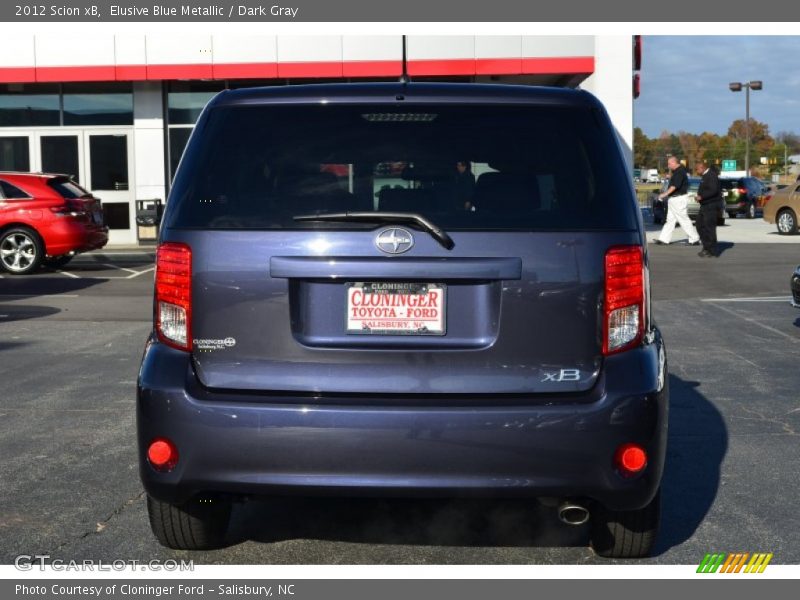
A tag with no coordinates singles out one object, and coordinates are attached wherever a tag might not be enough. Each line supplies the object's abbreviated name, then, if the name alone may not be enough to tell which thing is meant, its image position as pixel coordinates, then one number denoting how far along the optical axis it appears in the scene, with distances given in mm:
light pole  70250
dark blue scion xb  3867
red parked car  18453
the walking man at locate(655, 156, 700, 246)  22828
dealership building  24328
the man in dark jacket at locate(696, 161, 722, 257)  20797
